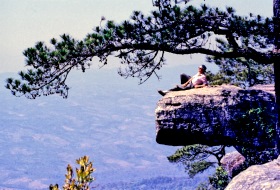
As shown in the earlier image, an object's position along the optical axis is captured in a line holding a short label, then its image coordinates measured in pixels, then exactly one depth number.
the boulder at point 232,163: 21.67
